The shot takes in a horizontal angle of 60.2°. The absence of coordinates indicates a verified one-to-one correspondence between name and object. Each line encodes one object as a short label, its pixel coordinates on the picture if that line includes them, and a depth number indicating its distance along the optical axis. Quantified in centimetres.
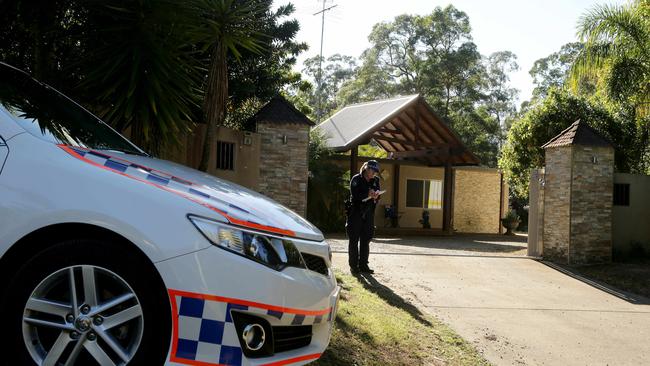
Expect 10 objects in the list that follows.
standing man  795
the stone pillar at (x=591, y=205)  1073
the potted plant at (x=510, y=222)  2075
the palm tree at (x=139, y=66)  507
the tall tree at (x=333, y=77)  5391
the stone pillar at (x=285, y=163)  980
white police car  243
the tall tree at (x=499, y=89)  4366
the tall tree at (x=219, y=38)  570
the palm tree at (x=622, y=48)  1236
